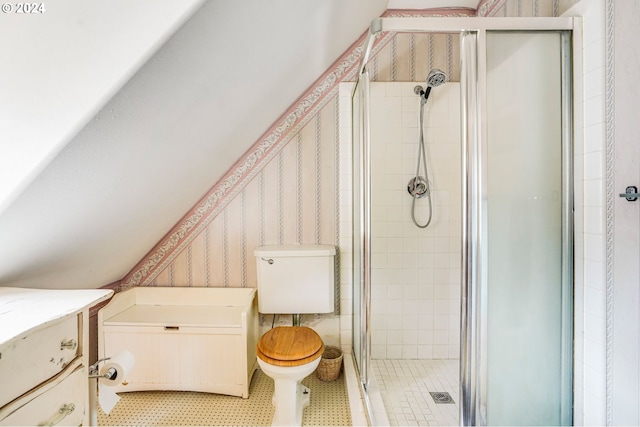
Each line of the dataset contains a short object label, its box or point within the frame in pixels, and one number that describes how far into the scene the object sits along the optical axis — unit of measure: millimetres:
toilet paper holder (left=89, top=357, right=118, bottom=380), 996
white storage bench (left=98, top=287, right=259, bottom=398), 1790
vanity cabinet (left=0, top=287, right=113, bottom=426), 736
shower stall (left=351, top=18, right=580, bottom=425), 1102
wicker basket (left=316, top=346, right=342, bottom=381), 1991
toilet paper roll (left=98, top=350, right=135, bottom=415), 1038
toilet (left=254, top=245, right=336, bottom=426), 1989
